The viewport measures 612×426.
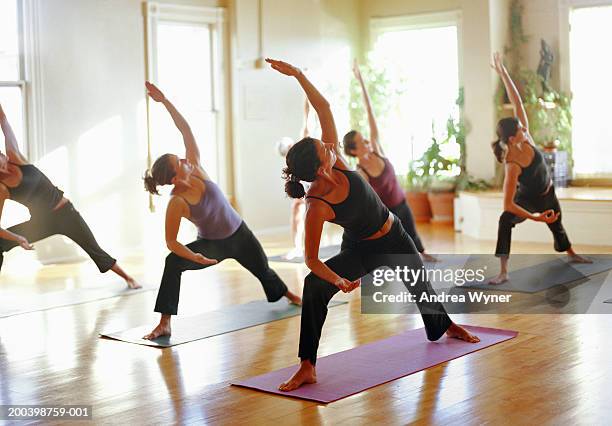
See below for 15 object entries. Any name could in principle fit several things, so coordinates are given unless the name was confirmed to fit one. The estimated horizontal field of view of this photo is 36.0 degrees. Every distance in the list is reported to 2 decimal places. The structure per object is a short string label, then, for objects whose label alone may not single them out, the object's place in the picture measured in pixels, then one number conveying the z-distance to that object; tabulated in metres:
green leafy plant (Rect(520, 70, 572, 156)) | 9.39
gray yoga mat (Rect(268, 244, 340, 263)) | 7.55
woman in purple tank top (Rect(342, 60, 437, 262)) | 6.38
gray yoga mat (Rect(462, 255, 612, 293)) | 5.93
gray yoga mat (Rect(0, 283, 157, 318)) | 5.80
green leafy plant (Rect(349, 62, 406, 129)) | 10.13
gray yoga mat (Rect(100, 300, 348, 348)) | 4.84
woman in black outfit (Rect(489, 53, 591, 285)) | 5.90
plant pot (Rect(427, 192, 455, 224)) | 9.85
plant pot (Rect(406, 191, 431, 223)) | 10.11
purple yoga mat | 3.78
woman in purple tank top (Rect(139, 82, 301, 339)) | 4.72
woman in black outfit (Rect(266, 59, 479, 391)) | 3.71
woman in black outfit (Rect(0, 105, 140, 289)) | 5.57
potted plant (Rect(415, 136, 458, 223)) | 9.88
